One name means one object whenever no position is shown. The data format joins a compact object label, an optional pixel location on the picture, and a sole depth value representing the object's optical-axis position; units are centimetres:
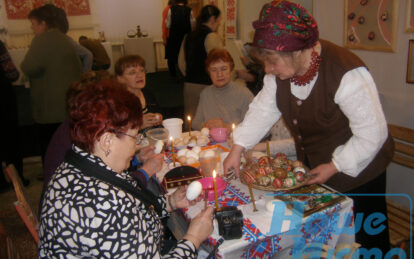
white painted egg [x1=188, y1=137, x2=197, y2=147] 222
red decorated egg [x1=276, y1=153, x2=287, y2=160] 165
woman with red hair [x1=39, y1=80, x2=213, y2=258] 100
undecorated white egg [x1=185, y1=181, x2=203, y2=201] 139
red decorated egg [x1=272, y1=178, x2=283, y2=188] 143
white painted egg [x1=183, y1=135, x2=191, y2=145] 229
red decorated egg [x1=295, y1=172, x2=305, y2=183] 146
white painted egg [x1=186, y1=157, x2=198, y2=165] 190
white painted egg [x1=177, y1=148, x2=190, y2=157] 200
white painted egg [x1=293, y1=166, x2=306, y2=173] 149
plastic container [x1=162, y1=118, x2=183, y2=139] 238
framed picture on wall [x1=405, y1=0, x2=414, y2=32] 232
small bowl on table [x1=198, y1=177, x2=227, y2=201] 153
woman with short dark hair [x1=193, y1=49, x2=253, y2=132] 278
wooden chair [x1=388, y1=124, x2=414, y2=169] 237
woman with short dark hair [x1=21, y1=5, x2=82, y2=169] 303
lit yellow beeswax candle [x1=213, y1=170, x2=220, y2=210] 129
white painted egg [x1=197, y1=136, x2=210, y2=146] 222
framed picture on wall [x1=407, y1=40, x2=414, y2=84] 236
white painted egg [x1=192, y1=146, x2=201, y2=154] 202
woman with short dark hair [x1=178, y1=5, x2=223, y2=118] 339
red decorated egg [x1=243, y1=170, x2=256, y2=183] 149
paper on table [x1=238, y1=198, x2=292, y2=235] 128
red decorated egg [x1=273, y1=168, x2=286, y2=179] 148
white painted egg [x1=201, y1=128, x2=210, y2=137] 239
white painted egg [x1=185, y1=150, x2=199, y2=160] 195
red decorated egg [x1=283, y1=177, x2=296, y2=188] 143
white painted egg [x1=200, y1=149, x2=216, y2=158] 175
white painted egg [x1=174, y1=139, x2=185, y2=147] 227
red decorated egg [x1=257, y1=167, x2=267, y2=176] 151
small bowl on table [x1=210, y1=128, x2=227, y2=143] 227
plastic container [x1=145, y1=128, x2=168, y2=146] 227
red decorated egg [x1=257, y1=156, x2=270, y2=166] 161
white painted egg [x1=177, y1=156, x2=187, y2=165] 191
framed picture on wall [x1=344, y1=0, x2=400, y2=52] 248
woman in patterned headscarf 137
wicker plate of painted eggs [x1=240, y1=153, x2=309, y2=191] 144
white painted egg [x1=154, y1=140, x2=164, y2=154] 196
